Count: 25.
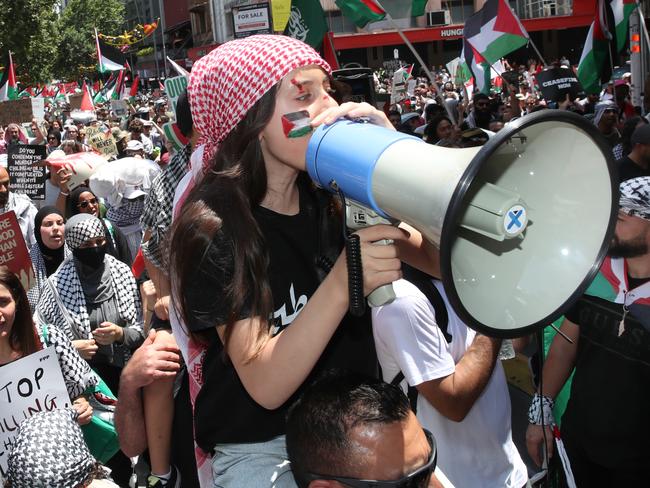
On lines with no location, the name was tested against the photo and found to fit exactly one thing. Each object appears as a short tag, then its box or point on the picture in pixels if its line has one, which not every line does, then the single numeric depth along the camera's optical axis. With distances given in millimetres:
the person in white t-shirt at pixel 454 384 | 2064
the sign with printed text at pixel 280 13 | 8867
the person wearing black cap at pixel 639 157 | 5305
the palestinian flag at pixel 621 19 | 9117
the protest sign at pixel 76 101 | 18375
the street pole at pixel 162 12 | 63875
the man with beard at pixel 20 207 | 5746
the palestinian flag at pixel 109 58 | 19531
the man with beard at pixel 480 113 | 10453
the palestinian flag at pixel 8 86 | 15695
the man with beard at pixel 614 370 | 2666
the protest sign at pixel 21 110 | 14133
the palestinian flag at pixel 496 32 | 9805
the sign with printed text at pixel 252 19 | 12105
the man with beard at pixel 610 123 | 8180
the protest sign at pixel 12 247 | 4031
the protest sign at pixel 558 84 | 9797
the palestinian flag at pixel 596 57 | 9520
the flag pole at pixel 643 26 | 9059
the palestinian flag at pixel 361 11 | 9875
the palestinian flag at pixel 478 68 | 10453
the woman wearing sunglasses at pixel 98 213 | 5301
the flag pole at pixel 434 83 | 9122
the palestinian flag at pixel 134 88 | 19869
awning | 39438
